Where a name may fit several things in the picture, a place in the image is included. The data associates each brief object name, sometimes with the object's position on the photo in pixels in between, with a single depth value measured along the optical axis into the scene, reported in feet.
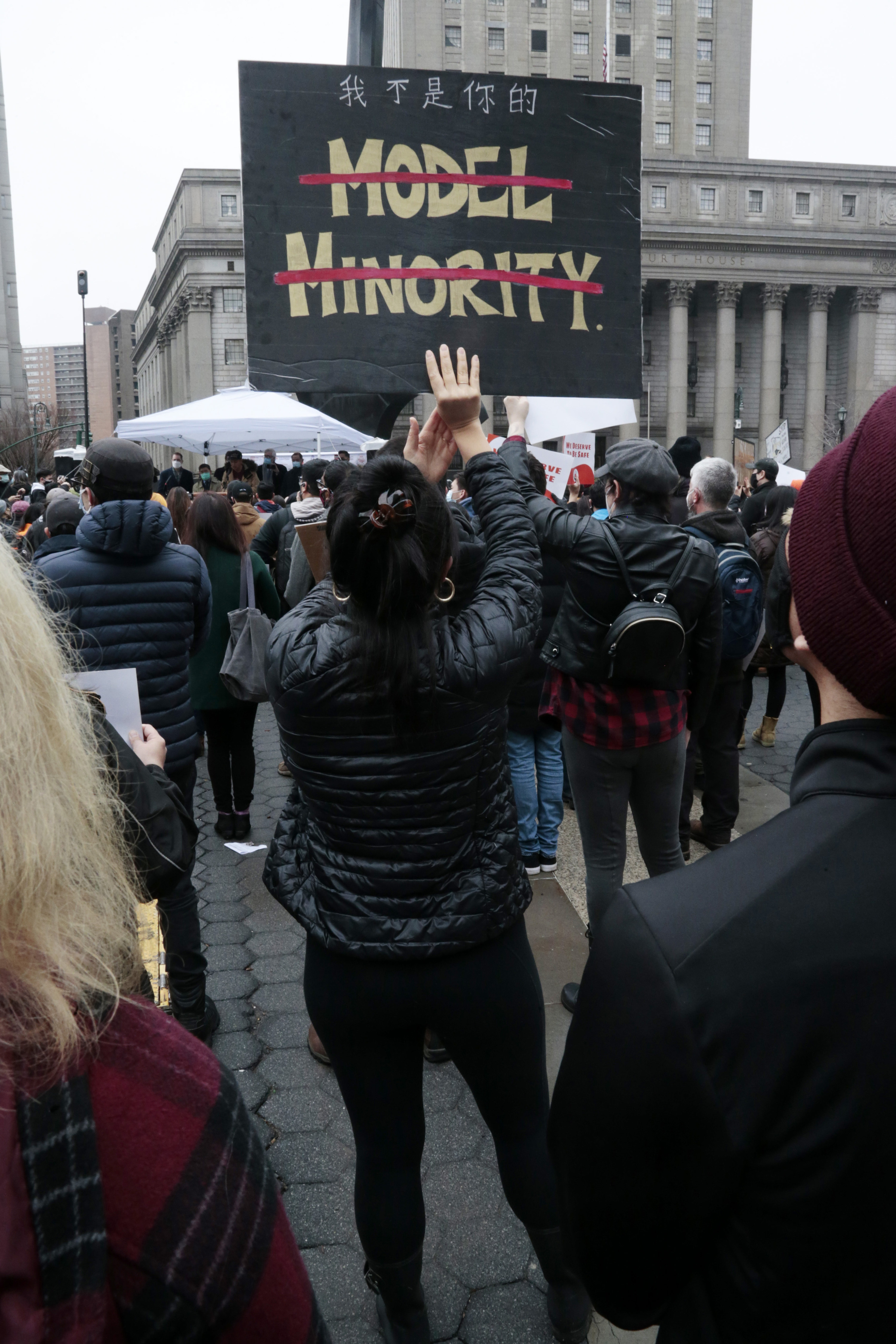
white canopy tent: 31.27
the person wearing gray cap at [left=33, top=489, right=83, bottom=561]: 18.17
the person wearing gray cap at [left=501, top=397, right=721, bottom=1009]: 10.89
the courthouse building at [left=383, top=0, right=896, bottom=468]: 200.13
